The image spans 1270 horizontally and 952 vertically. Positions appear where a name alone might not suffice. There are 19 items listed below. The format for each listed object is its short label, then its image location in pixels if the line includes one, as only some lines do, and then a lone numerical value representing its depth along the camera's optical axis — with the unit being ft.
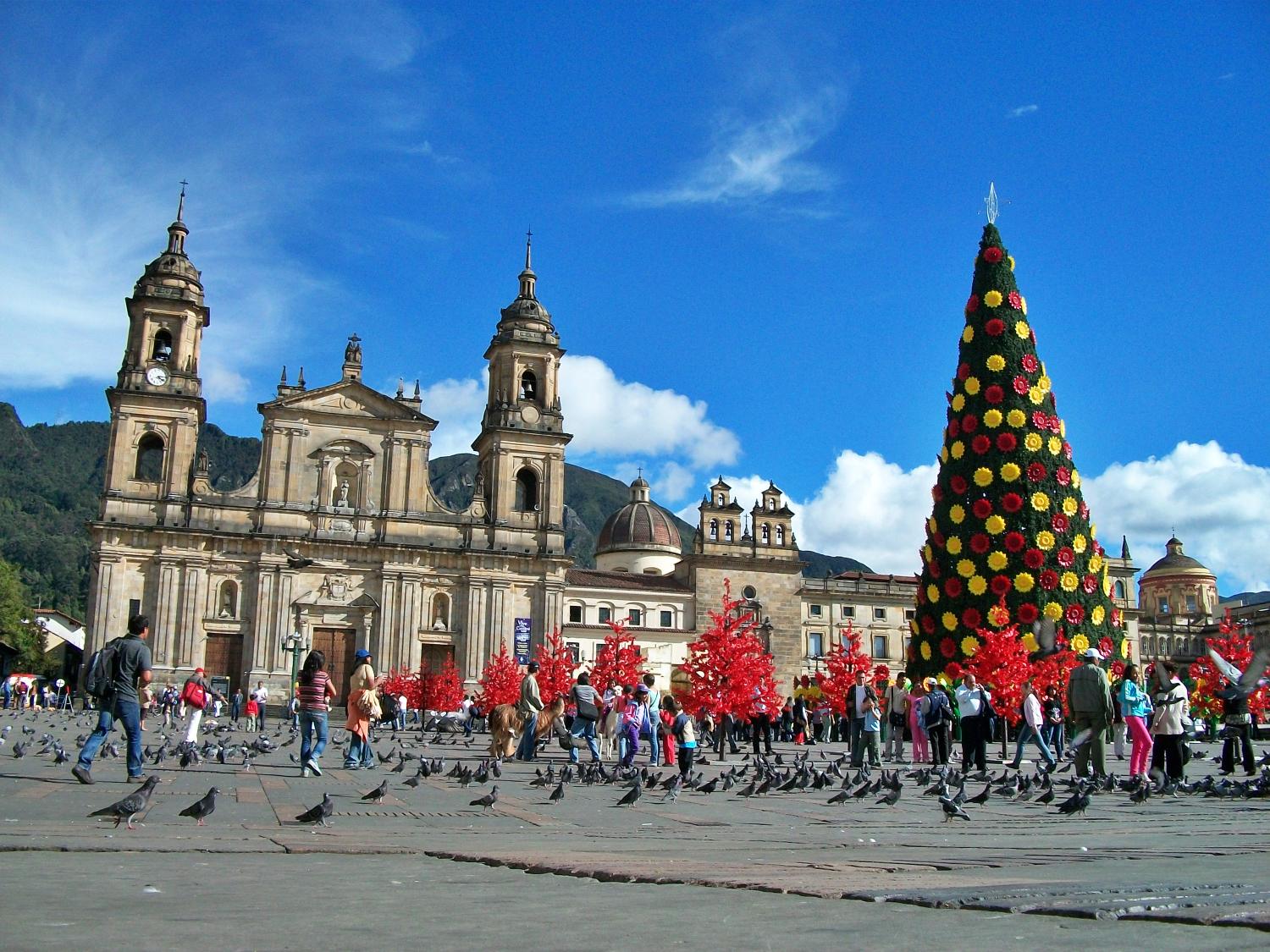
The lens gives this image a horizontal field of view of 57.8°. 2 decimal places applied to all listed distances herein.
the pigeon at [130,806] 23.09
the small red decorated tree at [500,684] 121.80
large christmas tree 100.32
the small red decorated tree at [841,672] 113.29
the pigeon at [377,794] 32.60
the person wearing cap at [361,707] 52.13
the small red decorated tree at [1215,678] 127.34
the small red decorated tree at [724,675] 76.07
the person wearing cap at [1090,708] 43.62
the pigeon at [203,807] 25.00
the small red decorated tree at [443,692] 144.97
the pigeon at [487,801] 31.94
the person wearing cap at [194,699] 51.19
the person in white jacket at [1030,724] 52.26
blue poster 167.81
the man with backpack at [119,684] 36.96
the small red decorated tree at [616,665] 92.53
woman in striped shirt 43.55
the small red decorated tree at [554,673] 103.30
